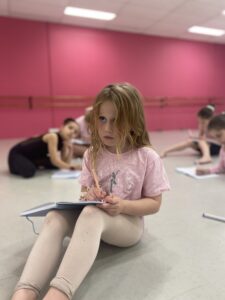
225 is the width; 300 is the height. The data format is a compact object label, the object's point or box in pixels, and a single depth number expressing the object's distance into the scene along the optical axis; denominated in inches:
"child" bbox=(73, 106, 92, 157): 122.6
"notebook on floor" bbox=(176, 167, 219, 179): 89.4
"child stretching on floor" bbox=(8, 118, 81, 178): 95.5
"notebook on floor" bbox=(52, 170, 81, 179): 93.2
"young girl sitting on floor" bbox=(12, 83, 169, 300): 31.0
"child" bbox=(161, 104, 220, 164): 116.1
